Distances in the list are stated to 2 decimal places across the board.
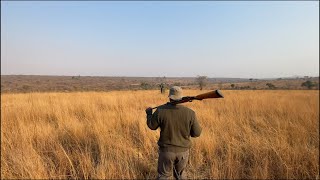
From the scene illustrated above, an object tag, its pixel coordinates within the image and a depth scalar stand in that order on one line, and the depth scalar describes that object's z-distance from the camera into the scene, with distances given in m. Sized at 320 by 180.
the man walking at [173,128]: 3.29
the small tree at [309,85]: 51.76
